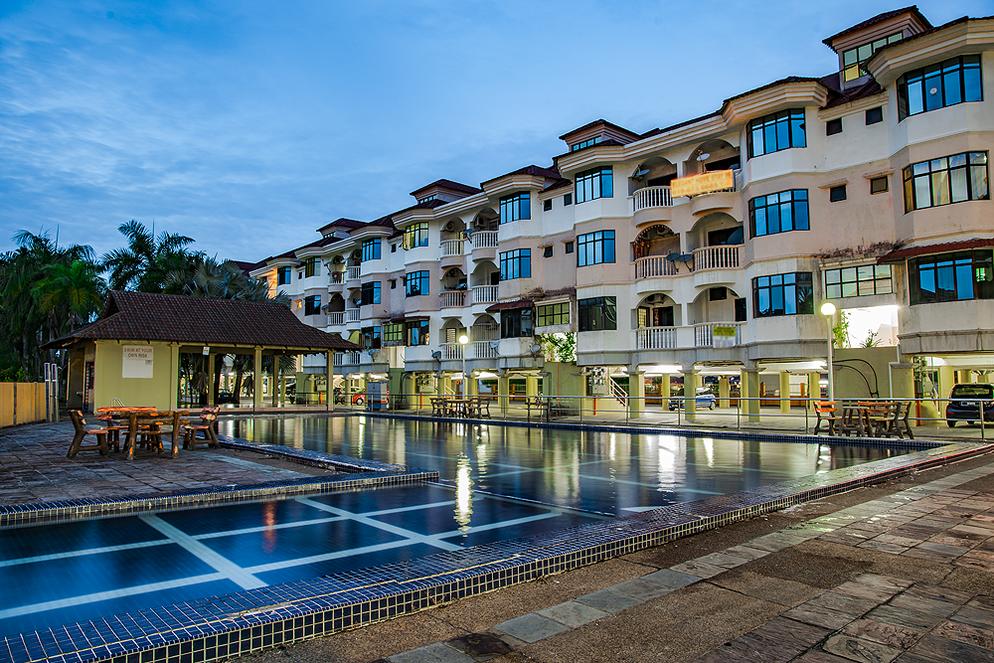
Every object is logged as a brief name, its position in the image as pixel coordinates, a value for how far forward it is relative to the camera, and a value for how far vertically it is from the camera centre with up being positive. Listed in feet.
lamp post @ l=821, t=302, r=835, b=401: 67.97 +5.27
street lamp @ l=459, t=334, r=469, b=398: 123.65 -0.56
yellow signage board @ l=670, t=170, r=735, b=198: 93.30 +25.93
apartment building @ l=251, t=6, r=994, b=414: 74.08 +17.89
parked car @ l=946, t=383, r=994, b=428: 69.26 -4.56
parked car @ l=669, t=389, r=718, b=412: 99.38 -6.03
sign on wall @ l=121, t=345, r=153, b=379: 92.02 +2.21
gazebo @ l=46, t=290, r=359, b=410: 90.38 +5.03
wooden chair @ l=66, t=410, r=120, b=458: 40.86 -3.72
